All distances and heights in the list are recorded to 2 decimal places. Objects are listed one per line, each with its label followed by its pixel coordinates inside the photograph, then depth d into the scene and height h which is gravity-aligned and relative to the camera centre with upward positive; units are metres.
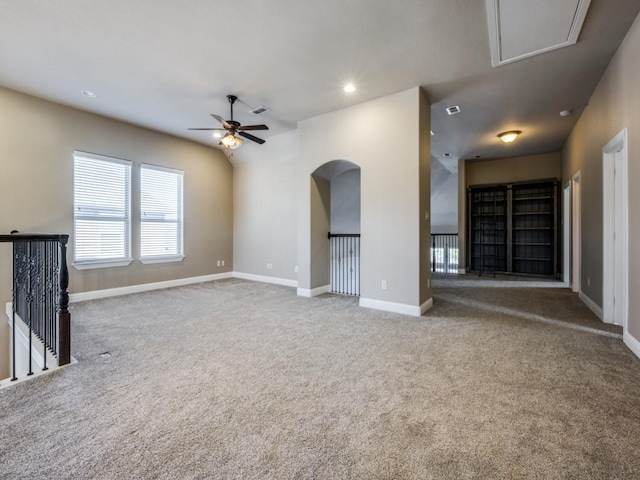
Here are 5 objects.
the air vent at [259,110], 4.65 +2.10
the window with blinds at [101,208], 4.83 +0.56
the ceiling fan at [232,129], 4.13 +1.59
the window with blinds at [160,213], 5.66 +0.56
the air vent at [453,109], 4.57 +2.08
